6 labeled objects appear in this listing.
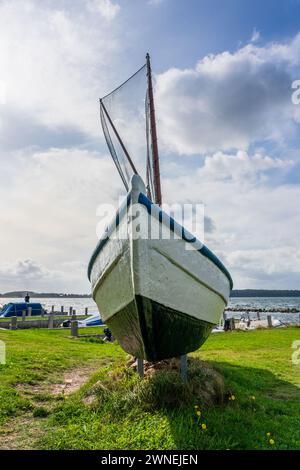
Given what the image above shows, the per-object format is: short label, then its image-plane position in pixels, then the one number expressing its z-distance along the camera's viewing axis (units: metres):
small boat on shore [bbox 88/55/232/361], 5.75
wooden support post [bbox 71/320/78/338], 21.98
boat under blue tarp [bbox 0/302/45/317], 41.25
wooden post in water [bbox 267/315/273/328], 31.05
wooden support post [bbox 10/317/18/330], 25.34
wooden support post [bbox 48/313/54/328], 28.80
